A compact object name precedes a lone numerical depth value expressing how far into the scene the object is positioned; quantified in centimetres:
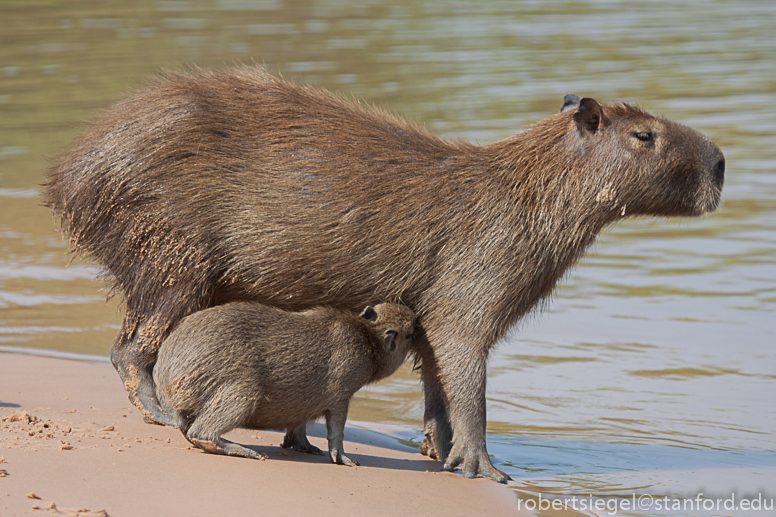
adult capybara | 1046
